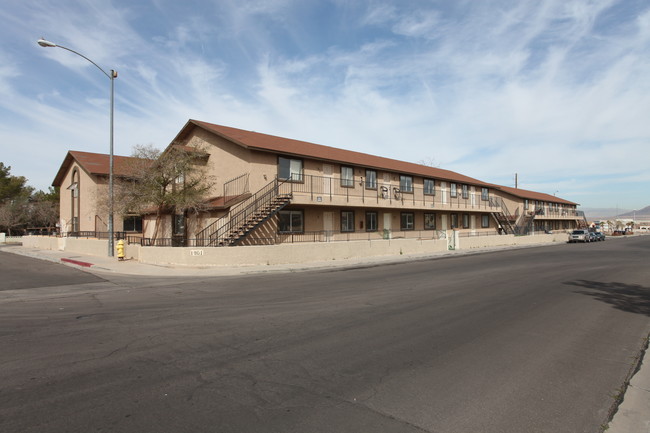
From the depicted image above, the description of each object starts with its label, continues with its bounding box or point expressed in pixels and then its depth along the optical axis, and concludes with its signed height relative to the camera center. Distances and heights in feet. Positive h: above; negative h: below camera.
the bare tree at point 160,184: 67.77 +8.83
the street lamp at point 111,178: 66.54 +9.49
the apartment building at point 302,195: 68.49 +7.73
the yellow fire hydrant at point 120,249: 66.29 -3.05
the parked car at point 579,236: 146.20 -3.00
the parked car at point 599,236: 160.84 -3.50
